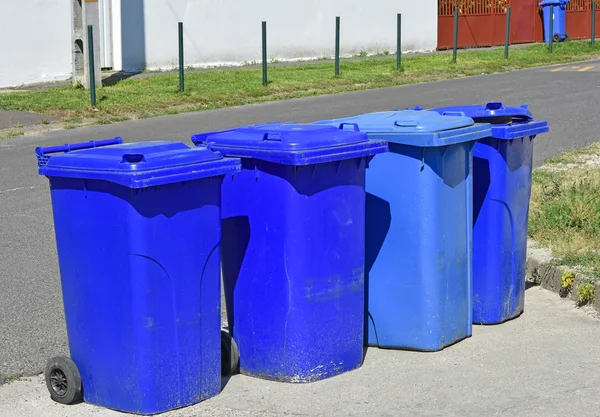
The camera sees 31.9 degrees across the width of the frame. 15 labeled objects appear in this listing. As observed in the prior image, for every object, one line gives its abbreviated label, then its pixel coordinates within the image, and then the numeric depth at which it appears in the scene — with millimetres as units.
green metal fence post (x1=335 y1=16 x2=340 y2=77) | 19752
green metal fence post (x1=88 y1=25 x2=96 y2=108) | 15500
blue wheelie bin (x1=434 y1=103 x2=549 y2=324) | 5879
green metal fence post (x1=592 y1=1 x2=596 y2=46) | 28016
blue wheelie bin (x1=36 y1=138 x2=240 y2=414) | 4426
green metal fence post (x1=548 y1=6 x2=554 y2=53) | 25661
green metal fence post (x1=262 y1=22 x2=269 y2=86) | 18359
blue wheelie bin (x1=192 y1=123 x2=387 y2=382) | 4855
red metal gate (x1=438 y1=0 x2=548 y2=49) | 27844
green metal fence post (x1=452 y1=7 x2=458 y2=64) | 22812
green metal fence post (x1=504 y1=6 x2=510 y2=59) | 24141
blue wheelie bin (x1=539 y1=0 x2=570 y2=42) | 29891
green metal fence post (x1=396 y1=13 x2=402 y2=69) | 21223
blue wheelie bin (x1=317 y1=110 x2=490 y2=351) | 5359
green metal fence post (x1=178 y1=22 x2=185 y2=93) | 17250
